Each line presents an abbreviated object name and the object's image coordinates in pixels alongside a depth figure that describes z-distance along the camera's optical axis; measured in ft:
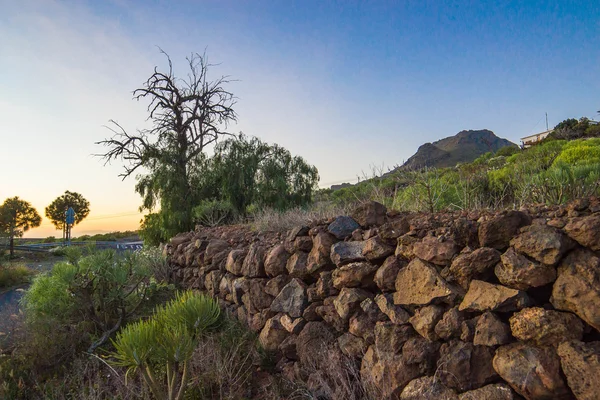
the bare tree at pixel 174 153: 45.39
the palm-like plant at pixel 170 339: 9.26
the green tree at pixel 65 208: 124.36
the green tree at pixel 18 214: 99.80
